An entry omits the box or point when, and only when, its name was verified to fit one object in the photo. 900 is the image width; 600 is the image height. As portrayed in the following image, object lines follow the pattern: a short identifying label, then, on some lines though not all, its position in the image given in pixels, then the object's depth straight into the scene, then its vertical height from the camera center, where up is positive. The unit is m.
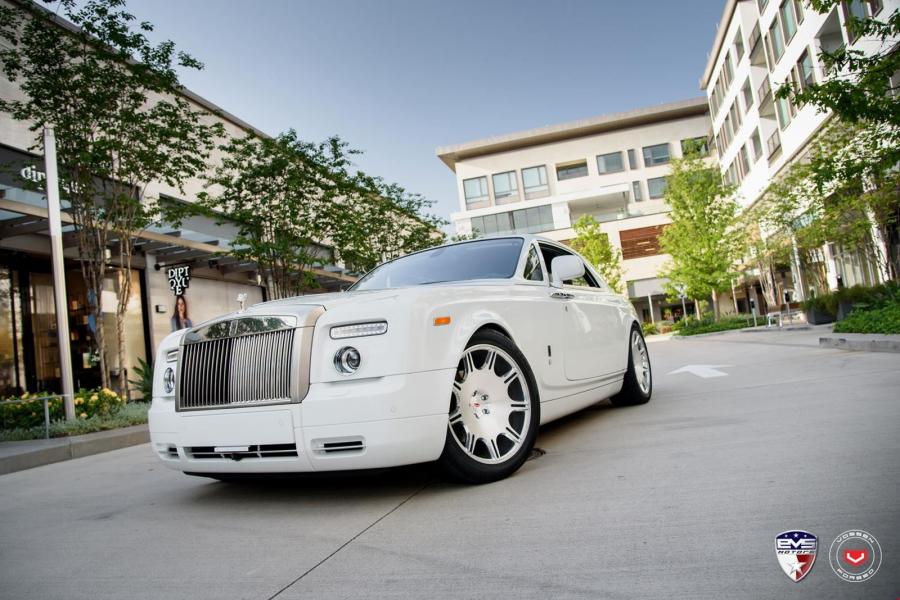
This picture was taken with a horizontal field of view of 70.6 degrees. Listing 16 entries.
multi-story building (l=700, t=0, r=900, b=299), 22.77 +9.44
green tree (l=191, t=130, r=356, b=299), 15.23 +3.98
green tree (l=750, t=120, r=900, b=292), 16.36 +2.60
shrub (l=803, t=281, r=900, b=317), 13.38 -0.10
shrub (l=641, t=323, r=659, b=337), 39.38 -0.74
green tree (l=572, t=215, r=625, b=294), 43.03 +5.15
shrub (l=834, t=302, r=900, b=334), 10.24 -0.51
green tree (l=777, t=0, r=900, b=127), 8.27 +2.72
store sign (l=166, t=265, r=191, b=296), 14.39 +2.09
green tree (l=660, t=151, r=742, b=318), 30.62 +3.97
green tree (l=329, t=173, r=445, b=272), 18.28 +4.33
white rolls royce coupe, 3.15 -0.18
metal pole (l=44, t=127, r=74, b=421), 9.17 +1.62
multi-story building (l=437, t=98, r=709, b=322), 50.78 +12.26
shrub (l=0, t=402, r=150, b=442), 8.28 -0.59
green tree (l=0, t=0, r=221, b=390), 10.96 +4.78
